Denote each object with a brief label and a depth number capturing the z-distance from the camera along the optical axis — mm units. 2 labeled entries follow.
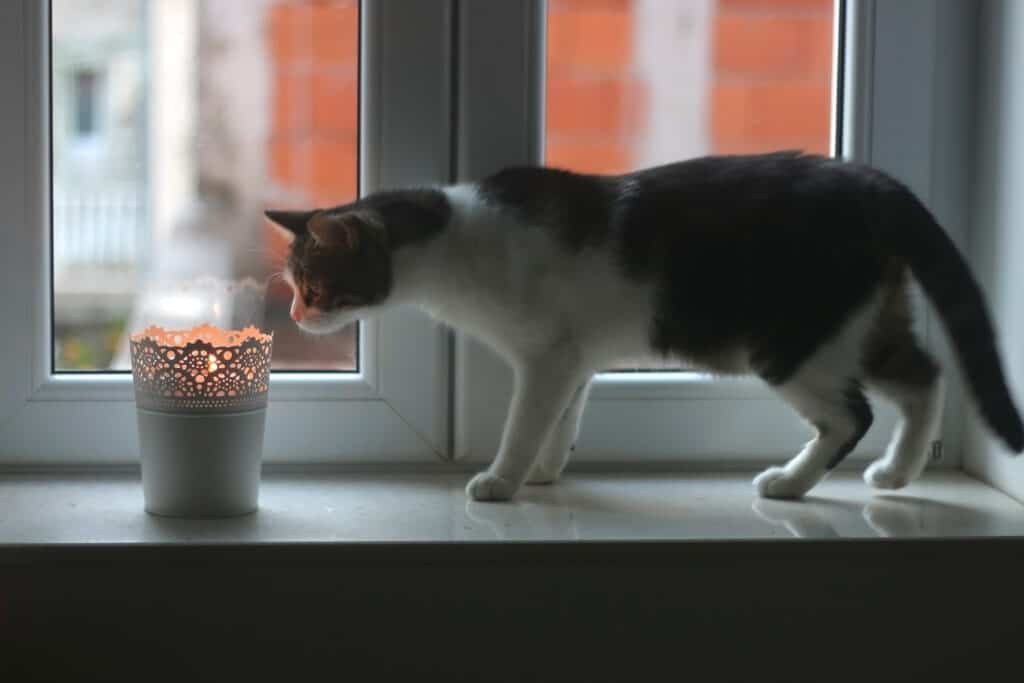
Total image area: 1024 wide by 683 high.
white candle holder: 2385
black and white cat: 2422
